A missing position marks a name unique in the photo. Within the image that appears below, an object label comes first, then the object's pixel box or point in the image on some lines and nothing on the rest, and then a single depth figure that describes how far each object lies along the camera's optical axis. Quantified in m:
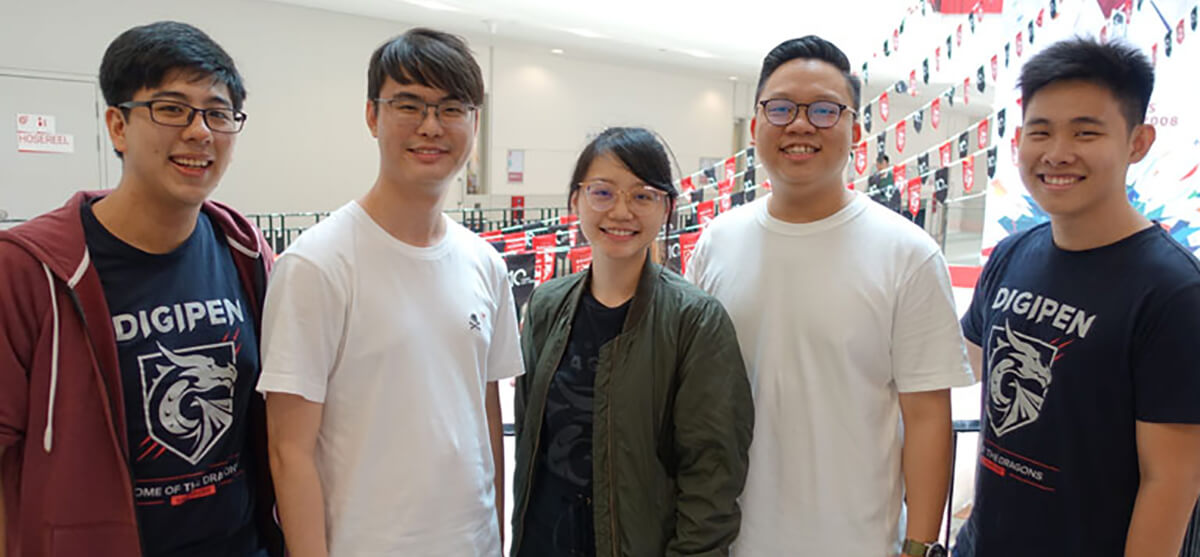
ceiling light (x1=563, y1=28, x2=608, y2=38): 8.99
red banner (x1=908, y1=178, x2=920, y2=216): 6.25
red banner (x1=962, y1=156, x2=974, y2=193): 5.76
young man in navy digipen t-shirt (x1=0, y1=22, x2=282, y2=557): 1.12
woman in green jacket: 1.28
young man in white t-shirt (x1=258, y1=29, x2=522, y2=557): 1.17
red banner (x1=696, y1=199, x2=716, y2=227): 6.37
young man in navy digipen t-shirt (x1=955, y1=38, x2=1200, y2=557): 1.21
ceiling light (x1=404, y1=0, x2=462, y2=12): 7.67
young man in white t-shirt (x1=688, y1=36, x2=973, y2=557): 1.36
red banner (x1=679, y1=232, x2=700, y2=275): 4.88
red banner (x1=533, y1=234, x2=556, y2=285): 4.50
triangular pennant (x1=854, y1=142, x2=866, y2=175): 6.89
